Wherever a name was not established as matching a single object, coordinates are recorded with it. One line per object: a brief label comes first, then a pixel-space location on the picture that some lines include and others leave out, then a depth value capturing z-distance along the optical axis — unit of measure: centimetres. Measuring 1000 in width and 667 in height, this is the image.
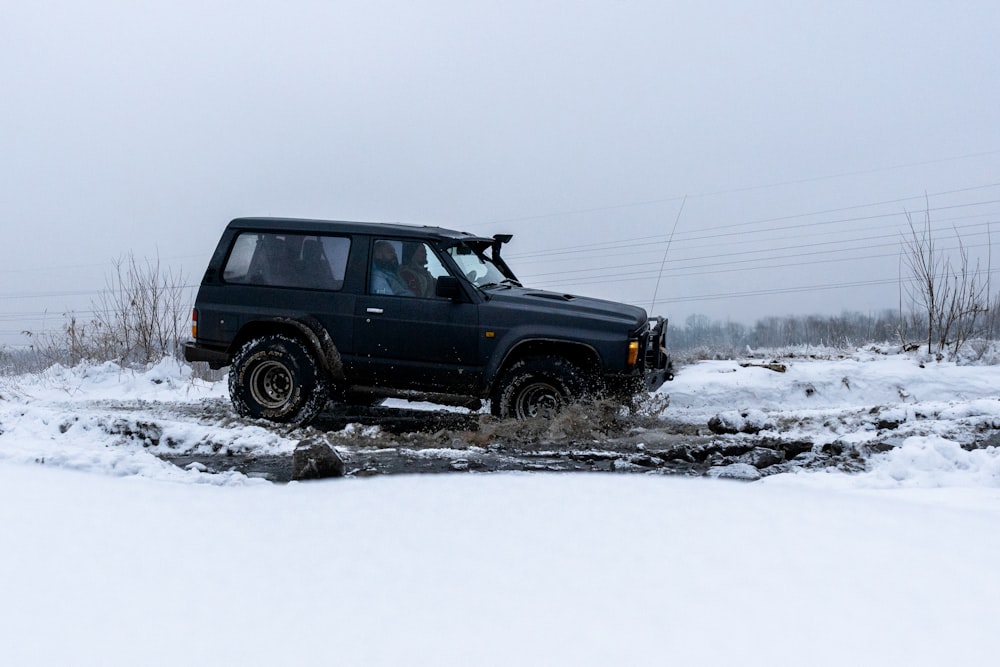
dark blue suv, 804
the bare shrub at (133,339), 1488
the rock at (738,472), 607
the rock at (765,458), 662
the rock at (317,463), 579
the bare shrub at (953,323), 1298
